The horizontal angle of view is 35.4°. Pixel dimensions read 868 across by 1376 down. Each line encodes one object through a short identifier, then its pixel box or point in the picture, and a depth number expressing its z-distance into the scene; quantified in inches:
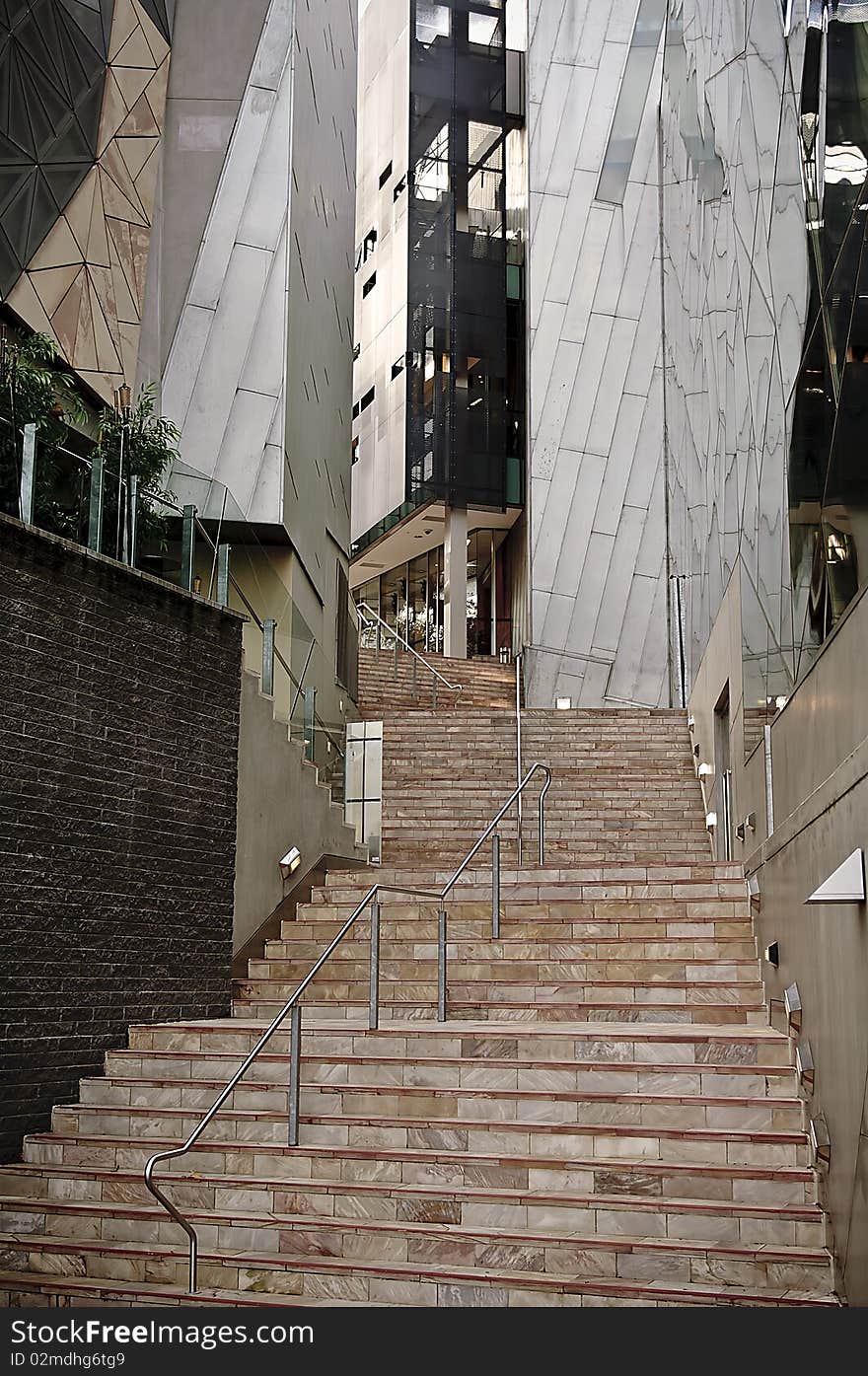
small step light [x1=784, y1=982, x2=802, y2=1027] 284.2
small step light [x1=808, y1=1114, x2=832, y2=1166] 242.5
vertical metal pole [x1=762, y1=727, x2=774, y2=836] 351.3
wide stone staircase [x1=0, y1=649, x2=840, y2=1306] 255.9
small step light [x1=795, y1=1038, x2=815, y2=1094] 266.5
